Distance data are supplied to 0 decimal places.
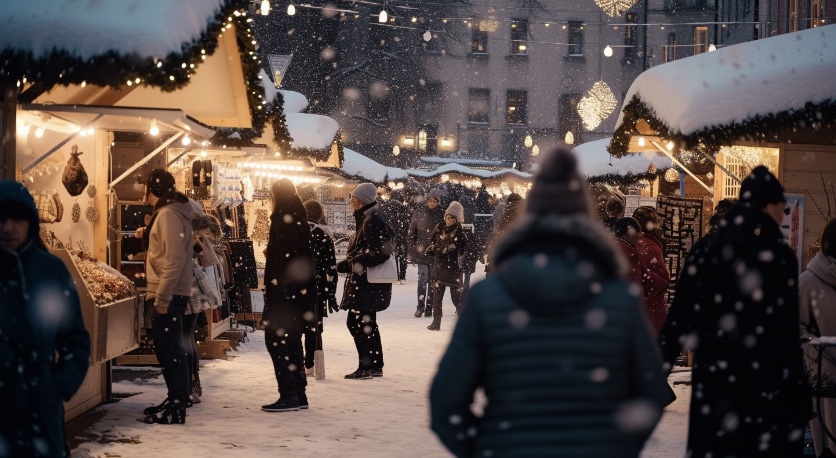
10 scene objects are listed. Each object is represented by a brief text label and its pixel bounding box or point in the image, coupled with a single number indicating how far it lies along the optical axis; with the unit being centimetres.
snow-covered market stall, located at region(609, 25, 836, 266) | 955
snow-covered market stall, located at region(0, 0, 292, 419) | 700
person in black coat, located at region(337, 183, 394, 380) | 1185
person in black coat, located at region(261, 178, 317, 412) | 973
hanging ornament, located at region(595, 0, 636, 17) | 2214
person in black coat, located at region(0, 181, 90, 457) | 447
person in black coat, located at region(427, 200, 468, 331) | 1744
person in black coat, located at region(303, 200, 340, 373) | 1148
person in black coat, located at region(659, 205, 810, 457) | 510
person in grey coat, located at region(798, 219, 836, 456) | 742
